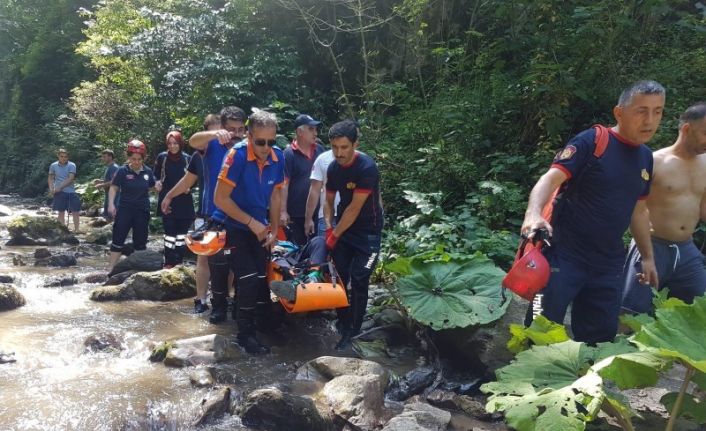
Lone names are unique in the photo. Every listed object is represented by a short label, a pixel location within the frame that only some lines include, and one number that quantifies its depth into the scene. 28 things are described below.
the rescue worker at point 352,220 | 4.95
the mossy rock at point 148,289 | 6.75
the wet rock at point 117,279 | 7.55
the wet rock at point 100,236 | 11.96
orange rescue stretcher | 4.56
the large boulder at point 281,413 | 3.83
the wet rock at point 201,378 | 4.39
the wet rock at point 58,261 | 9.05
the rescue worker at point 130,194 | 7.69
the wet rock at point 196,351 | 4.77
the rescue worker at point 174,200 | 7.38
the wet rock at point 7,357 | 4.62
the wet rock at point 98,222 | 14.61
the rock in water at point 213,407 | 3.95
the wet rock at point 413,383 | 4.60
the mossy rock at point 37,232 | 11.37
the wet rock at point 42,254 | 9.38
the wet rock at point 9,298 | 6.22
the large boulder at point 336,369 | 4.53
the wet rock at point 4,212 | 16.76
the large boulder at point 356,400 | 3.99
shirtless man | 4.18
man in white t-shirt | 5.65
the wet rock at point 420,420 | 3.82
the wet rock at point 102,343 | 5.06
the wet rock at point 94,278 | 7.96
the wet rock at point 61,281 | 7.63
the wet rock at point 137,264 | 7.92
